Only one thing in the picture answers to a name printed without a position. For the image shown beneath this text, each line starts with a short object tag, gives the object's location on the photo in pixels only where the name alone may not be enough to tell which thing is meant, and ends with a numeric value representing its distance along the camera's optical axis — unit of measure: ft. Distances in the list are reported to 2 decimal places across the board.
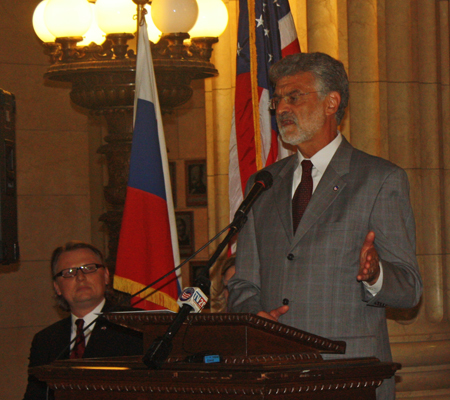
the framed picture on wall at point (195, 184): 57.93
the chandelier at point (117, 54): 31.35
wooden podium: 11.77
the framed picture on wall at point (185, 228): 57.31
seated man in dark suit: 25.43
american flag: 30.07
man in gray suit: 17.58
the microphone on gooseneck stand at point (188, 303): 12.58
